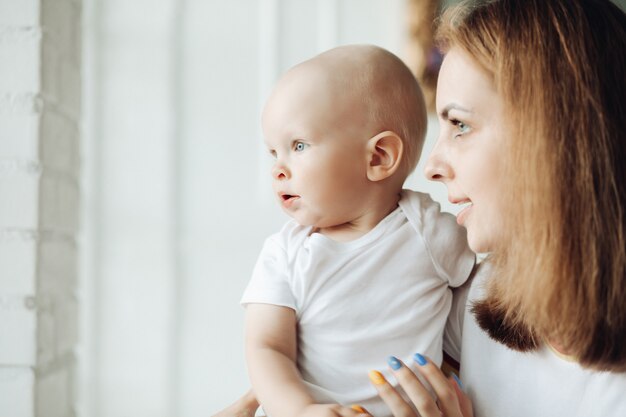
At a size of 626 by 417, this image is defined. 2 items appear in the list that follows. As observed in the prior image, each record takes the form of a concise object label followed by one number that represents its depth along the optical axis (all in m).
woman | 0.82
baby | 0.98
